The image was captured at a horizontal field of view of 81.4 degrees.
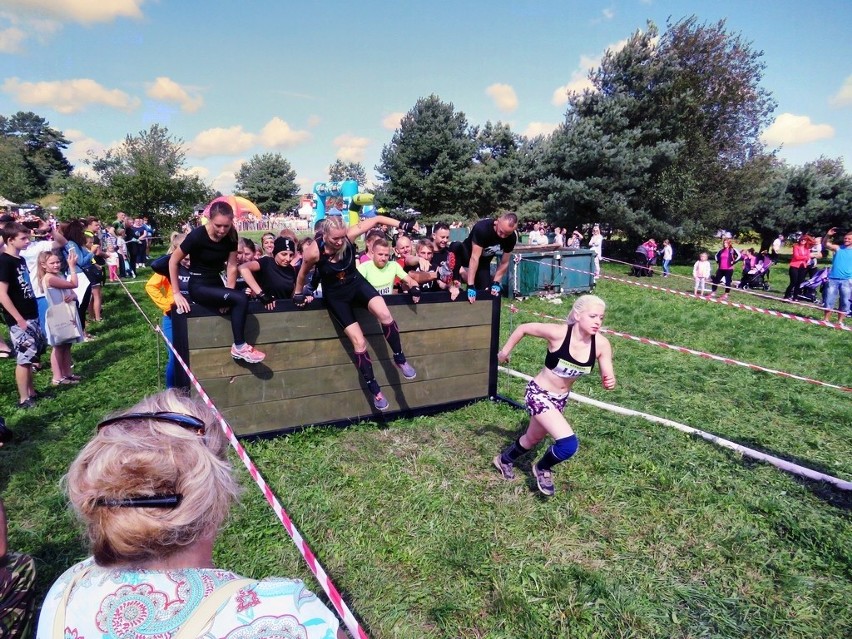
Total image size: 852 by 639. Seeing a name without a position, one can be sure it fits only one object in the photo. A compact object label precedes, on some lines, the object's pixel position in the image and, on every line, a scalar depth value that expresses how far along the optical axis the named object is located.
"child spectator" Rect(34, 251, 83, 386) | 5.71
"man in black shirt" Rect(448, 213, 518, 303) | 6.00
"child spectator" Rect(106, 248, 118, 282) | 12.54
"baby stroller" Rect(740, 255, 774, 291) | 17.95
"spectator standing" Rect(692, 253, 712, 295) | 15.02
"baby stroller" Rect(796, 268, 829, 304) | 14.28
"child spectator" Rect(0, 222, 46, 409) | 5.39
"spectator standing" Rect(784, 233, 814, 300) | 14.71
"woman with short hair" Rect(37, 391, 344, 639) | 1.07
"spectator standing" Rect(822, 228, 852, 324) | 10.70
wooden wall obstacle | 4.46
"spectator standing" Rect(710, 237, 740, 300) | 14.91
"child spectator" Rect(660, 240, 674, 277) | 20.83
